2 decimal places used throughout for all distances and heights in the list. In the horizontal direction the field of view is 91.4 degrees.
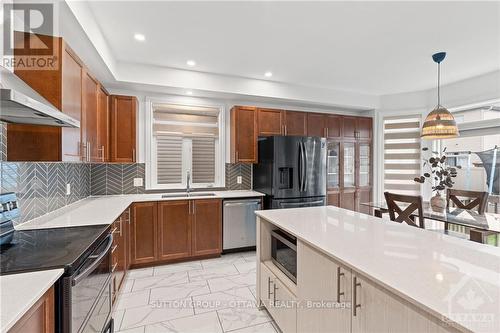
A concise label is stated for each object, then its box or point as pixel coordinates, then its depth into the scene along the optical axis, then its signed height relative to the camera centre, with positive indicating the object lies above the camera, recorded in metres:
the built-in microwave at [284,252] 1.76 -0.69
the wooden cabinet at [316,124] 4.35 +0.75
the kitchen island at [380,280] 0.81 -0.44
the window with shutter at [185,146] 3.82 +0.32
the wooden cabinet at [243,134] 3.90 +0.51
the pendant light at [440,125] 2.75 +0.46
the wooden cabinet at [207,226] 3.43 -0.87
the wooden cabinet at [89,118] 2.27 +0.47
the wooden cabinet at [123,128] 3.25 +0.50
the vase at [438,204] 2.95 -0.46
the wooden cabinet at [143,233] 3.12 -0.88
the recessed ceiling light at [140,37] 2.59 +1.38
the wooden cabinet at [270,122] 4.03 +0.74
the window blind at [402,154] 4.65 +0.24
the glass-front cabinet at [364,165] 4.80 +0.02
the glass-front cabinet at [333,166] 4.50 +0.00
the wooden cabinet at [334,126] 4.49 +0.74
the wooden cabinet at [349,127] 4.64 +0.74
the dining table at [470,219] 2.29 -0.56
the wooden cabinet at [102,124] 2.79 +0.50
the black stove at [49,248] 1.19 -0.48
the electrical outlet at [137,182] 3.66 -0.25
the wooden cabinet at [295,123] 4.19 +0.74
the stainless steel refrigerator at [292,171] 3.69 -0.08
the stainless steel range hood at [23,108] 1.06 +0.29
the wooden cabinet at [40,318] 0.89 -0.62
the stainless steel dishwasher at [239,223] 3.57 -0.86
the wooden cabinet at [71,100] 1.81 +0.52
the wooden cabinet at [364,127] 4.76 +0.76
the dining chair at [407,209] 2.57 -0.47
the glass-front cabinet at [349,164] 4.67 +0.03
